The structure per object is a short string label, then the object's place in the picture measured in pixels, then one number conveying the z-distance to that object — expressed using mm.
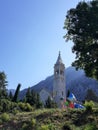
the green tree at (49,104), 20150
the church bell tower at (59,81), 31750
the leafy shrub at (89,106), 9001
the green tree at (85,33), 9160
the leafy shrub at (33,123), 8259
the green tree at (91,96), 28310
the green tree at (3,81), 22490
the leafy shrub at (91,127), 7046
